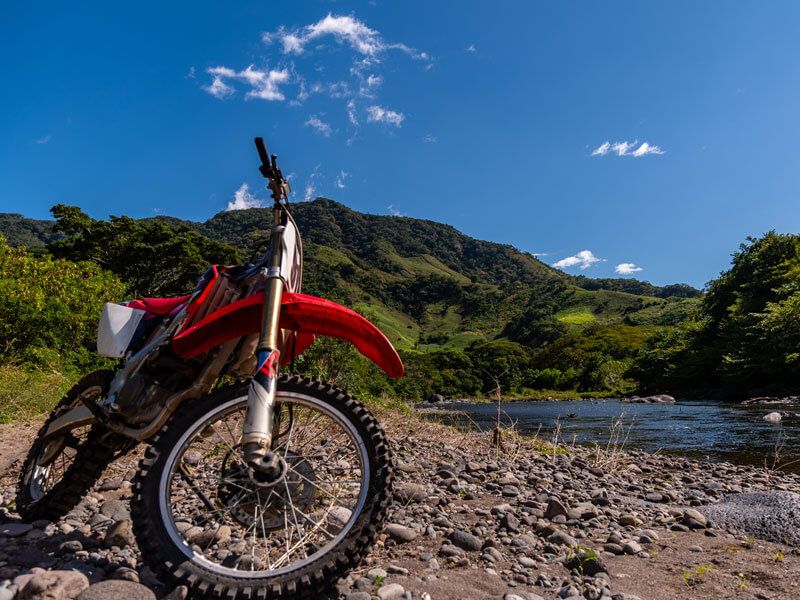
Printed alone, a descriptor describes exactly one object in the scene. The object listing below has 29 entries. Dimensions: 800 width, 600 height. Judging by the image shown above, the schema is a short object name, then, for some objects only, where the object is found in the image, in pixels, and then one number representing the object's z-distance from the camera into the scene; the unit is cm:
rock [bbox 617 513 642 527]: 450
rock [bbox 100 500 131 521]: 350
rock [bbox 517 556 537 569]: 310
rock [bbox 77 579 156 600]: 205
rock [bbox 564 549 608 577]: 306
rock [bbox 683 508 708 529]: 459
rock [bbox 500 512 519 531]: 382
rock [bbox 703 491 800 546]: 421
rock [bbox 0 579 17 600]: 199
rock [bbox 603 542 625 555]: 360
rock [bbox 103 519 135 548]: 294
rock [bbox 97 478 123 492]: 443
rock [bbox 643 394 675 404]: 4147
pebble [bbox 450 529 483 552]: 331
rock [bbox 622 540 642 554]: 360
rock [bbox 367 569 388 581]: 261
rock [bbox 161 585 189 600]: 208
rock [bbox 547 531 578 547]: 359
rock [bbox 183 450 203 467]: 315
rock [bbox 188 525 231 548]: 279
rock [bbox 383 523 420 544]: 333
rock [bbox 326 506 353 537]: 264
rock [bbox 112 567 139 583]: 239
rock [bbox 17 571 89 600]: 202
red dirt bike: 221
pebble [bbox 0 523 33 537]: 297
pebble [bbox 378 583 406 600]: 238
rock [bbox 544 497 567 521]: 440
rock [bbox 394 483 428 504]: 438
